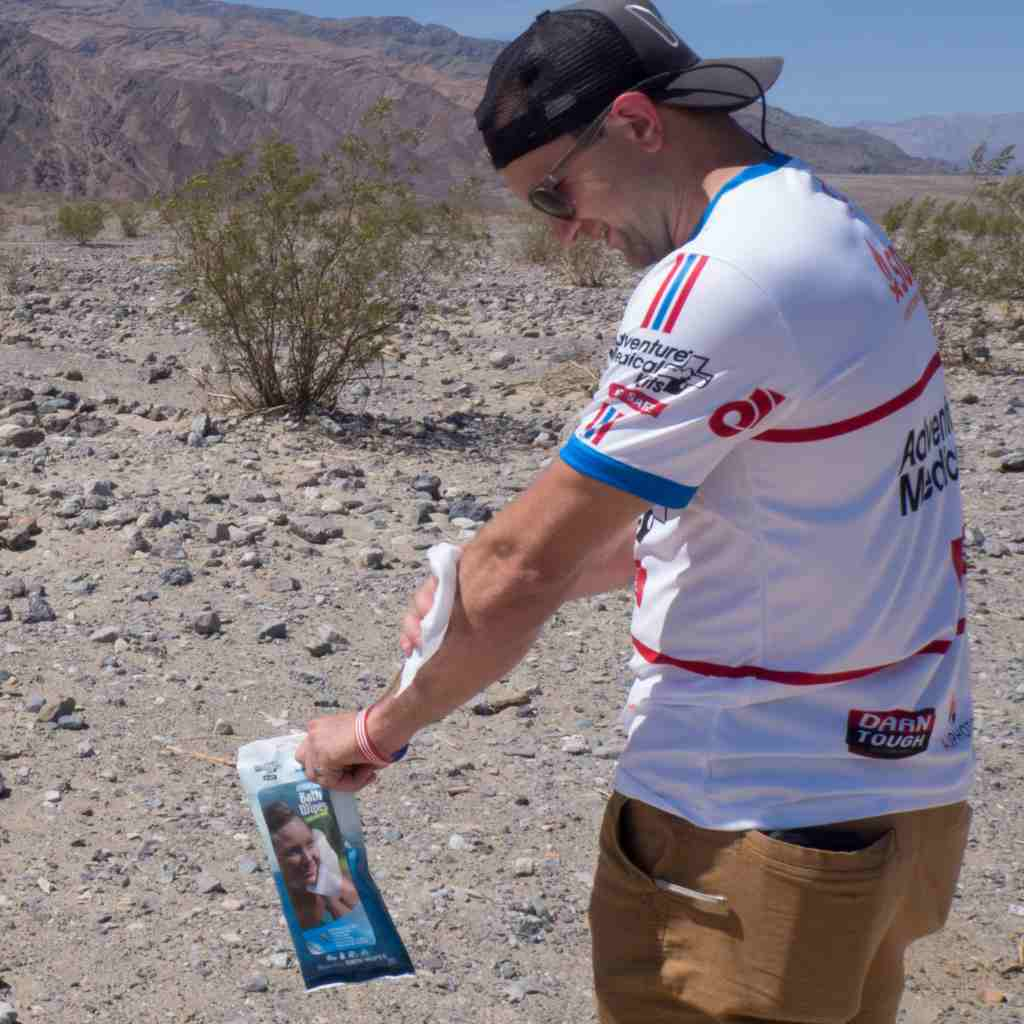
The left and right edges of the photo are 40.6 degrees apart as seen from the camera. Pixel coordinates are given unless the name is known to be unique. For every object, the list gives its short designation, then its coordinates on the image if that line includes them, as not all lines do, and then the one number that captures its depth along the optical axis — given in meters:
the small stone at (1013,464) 6.57
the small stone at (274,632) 4.27
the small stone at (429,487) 5.91
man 1.25
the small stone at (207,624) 4.27
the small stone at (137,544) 4.92
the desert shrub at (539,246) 15.95
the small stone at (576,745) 3.64
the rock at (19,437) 6.37
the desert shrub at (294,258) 7.27
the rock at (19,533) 4.98
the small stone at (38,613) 4.32
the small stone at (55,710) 3.68
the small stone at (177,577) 4.65
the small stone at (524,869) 3.05
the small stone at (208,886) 2.93
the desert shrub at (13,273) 12.73
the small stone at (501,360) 9.33
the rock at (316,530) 5.16
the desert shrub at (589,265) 13.77
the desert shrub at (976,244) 10.25
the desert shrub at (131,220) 23.12
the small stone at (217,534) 5.07
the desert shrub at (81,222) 21.00
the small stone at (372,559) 4.93
